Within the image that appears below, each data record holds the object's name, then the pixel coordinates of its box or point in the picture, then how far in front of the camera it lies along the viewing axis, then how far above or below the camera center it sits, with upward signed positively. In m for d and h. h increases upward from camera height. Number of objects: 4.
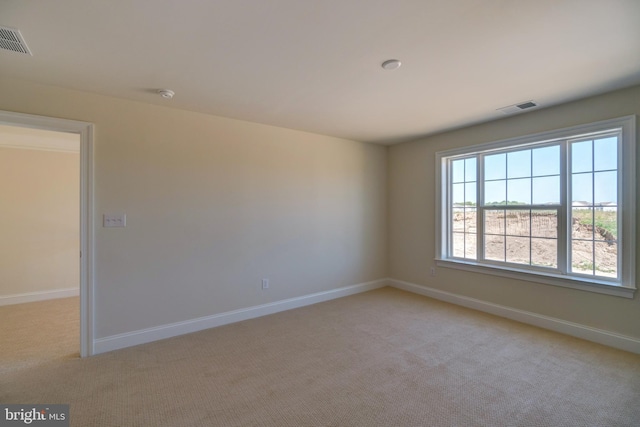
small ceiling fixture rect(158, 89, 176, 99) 2.70 +1.14
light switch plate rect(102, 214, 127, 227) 2.83 -0.07
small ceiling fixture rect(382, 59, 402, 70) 2.20 +1.16
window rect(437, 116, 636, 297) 2.84 +0.07
